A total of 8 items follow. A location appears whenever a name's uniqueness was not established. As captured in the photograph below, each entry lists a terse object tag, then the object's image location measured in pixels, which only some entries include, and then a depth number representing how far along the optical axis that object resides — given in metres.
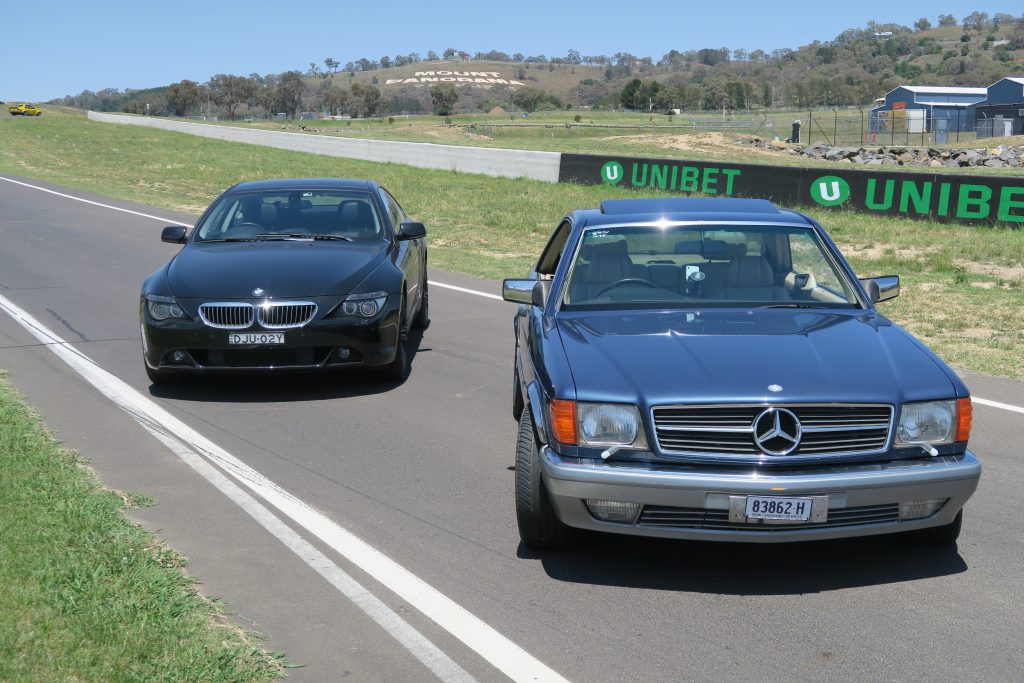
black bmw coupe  8.08
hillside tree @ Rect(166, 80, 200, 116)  167.64
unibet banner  17.19
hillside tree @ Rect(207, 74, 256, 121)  174.38
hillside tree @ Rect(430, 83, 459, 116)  170.04
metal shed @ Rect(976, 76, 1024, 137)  65.50
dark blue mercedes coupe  4.54
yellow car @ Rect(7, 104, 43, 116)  90.56
